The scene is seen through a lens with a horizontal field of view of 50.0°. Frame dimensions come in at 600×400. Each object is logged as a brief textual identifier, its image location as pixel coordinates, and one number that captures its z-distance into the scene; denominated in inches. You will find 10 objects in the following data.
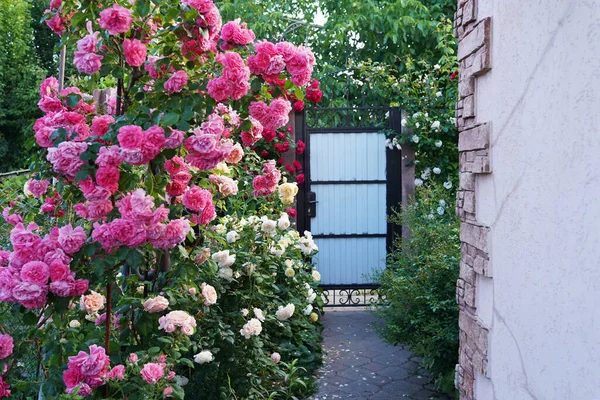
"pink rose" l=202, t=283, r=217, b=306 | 112.3
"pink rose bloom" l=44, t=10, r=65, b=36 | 97.4
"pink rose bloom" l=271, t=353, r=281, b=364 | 142.7
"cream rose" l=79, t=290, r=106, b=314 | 97.8
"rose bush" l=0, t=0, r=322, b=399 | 83.4
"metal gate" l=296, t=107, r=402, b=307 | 263.1
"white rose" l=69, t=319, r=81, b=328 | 106.6
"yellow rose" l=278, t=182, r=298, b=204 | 162.1
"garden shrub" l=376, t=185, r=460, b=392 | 149.4
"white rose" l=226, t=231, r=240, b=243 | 146.3
